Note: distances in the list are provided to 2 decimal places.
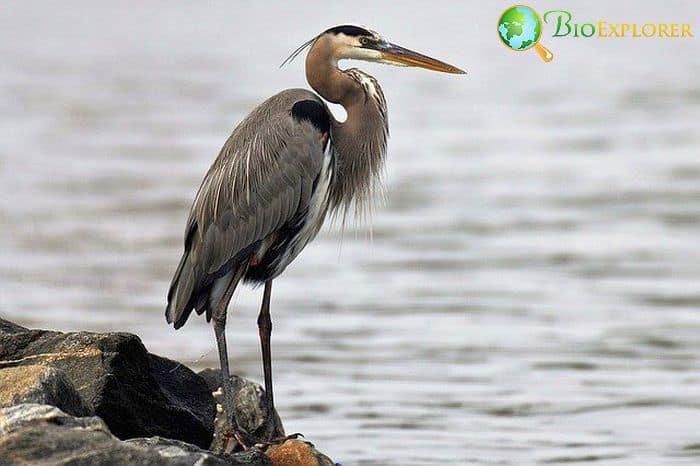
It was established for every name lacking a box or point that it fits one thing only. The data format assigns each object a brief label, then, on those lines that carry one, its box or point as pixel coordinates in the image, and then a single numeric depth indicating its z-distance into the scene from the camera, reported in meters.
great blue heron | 14.98
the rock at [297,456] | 13.43
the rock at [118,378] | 13.55
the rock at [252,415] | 14.52
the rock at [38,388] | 12.42
